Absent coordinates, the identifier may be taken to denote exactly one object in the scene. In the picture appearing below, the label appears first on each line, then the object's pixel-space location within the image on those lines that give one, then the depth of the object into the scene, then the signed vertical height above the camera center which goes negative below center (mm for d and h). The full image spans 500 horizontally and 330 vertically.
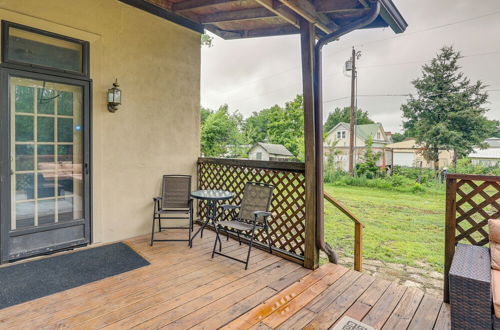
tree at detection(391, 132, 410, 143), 28367 +2686
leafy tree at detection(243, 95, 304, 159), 16781 +2329
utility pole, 12391 +2309
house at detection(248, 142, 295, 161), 15836 +586
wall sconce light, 3549 +838
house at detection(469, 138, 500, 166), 13099 +509
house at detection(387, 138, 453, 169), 14209 +271
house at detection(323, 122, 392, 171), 22153 +2504
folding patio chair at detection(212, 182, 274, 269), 3226 -617
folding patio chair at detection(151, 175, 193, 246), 3988 -545
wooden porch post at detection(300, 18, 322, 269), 2924 +239
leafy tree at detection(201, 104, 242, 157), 11495 +1121
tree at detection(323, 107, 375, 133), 33688 +5813
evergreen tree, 13951 +2912
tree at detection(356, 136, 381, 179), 12227 -210
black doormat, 2393 -1178
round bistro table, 3498 -477
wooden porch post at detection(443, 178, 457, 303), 2436 -568
